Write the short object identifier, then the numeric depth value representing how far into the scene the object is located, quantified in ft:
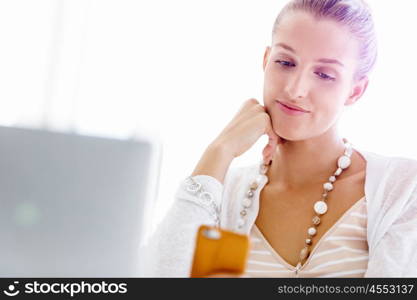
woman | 5.10
